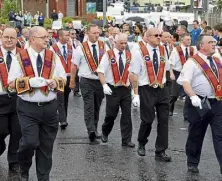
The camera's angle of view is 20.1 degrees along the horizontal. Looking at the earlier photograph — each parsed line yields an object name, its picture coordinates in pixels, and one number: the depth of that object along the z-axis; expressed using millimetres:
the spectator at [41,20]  40431
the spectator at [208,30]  17130
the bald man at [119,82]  10086
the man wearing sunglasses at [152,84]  9086
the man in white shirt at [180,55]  13070
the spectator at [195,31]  20875
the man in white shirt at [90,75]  10633
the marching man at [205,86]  8034
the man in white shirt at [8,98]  8359
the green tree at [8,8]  45750
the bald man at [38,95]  7324
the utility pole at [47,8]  62219
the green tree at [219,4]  32750
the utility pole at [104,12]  28306
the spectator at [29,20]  42731
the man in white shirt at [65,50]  12461
